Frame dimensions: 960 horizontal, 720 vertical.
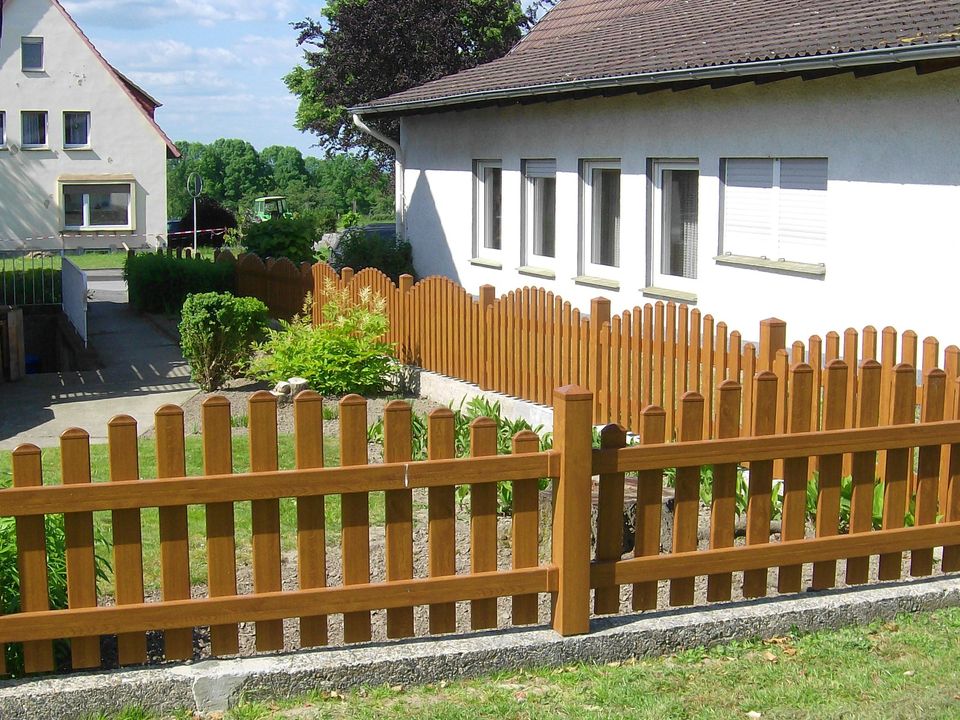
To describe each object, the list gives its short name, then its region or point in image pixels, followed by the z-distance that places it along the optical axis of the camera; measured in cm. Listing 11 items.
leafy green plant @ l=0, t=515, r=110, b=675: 457
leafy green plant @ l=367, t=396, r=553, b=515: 923
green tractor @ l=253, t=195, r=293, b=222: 6378
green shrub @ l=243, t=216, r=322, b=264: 2041
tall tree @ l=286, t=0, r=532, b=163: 4269
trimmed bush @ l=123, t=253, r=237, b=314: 1955
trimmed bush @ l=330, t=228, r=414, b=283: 2020
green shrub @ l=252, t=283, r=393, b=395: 1203
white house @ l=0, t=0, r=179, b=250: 4853
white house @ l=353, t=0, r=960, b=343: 1076
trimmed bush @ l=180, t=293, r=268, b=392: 1285
